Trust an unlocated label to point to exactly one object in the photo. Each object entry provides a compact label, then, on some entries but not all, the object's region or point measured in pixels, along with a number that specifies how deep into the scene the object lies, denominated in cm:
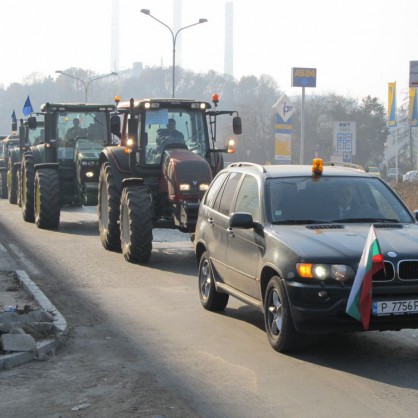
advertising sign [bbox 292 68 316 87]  3950
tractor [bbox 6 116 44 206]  2911
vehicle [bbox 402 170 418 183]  6351
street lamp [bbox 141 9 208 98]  4844
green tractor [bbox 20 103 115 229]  2164
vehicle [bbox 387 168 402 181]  8118
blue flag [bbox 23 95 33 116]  3860
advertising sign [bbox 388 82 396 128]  6034
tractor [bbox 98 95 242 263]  1555
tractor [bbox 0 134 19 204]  3653
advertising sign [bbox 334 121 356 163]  3153
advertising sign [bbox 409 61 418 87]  1745
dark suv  793
